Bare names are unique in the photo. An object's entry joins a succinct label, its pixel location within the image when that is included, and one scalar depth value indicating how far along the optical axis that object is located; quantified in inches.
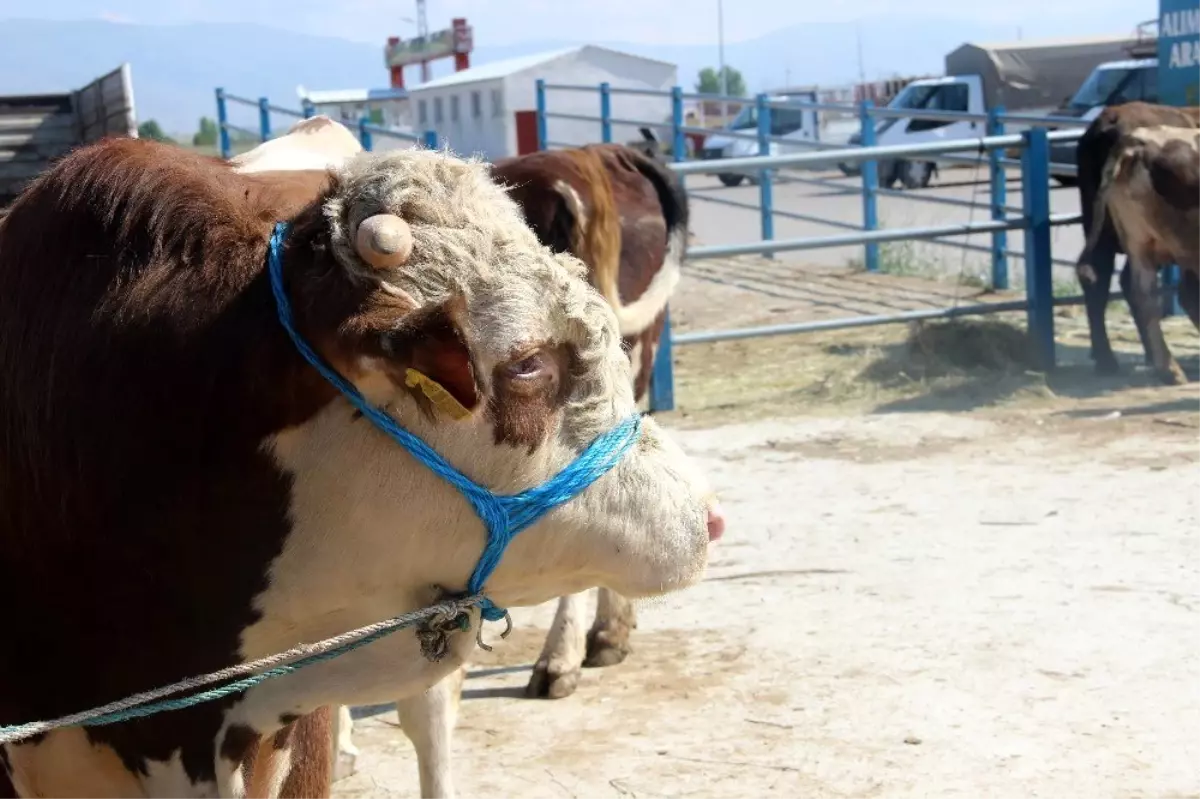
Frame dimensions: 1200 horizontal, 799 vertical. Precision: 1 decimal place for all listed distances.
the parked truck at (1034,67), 1285.7
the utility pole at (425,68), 1847.9
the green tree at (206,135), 1699.2
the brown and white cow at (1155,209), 330.6
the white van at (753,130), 1097.2
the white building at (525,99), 997.2
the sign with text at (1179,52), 483.8
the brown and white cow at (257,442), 77.6
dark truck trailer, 289.0
